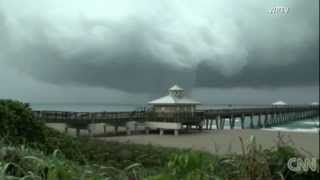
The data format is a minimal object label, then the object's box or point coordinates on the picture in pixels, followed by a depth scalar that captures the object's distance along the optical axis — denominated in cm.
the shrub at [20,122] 1033
